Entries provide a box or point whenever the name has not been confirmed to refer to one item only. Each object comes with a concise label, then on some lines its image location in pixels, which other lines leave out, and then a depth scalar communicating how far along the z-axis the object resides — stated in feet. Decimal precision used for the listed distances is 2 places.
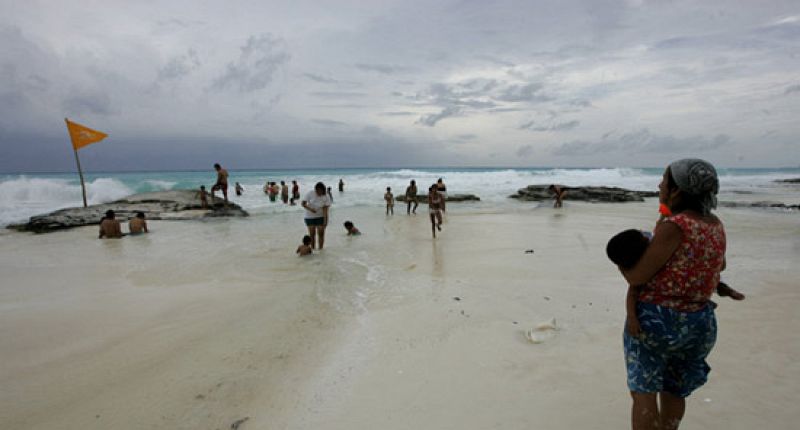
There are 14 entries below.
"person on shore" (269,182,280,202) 90.17
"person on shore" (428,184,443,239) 39.86
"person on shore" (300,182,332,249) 32.19
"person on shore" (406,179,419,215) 64.54
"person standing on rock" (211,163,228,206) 61.15
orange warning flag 48.32
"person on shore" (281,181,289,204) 85.76
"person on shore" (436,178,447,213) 58.03
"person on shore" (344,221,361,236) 41.63
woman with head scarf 6.72
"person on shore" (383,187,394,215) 66.04
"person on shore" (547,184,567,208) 74.01
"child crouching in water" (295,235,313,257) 31.55
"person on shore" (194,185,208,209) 65.67
